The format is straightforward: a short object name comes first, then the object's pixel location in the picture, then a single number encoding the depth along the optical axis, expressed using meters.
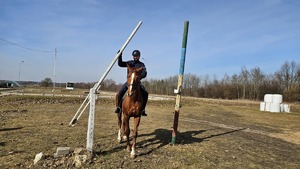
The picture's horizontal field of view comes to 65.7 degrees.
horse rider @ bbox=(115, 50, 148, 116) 7.82
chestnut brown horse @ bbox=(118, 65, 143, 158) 7.03
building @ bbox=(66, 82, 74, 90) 92.91
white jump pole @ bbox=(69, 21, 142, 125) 7.95
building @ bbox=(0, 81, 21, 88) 78.65
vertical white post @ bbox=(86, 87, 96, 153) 7.09
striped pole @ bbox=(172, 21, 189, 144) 9.64
